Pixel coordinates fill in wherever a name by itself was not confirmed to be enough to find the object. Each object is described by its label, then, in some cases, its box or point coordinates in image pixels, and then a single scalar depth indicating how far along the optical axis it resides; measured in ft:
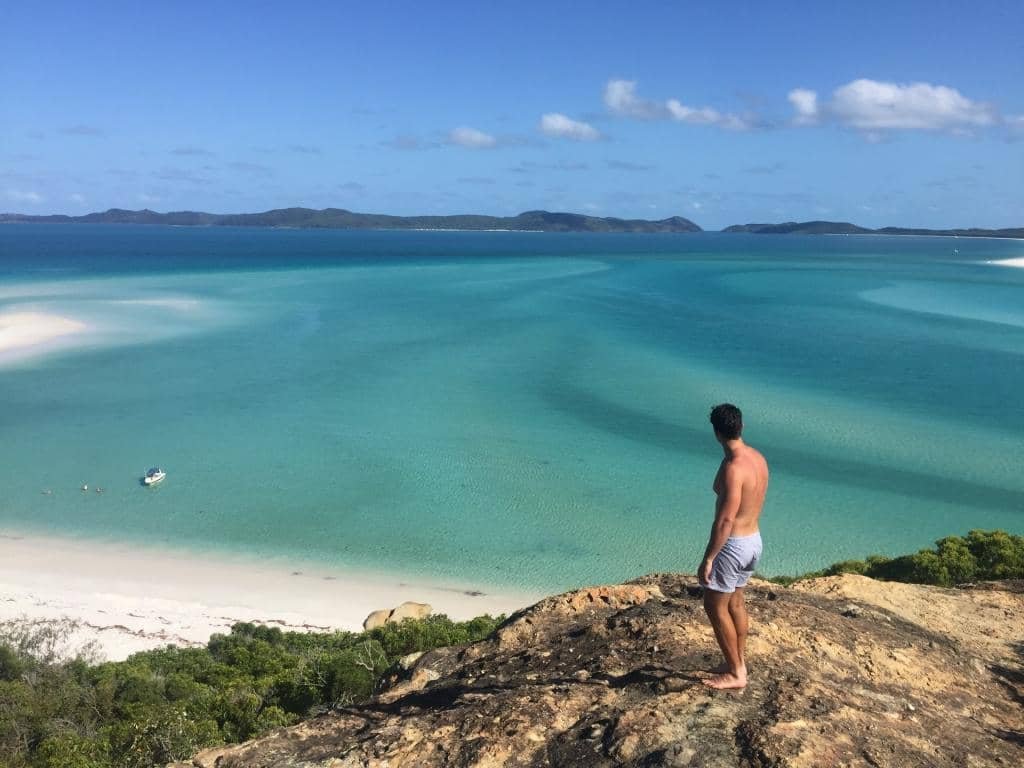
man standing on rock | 17.29
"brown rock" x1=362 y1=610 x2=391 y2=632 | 45.50
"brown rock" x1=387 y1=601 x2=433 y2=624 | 45.16
